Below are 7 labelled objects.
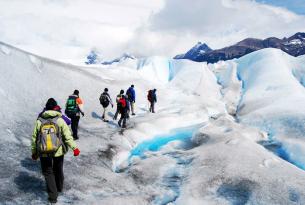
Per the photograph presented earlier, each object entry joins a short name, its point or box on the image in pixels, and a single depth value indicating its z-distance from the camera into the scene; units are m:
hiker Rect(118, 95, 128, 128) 22.91
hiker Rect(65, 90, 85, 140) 17.11
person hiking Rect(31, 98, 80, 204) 9.34
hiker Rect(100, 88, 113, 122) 24.64
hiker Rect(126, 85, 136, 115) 28.58
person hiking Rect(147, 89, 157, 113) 30.61
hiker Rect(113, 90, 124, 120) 24.58
